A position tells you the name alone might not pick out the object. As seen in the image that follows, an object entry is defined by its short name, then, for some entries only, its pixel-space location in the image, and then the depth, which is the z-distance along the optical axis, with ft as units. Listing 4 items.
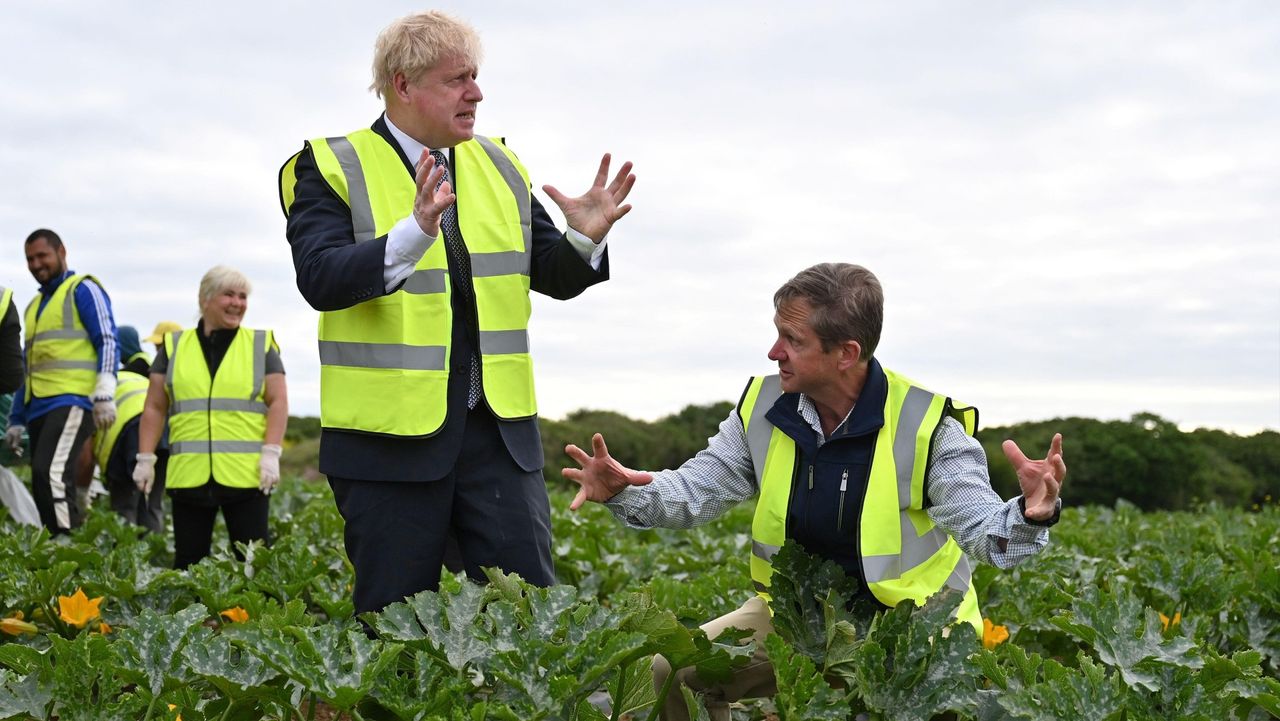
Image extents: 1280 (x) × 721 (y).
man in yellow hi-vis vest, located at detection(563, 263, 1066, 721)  11.55
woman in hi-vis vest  20.93
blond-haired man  11.80
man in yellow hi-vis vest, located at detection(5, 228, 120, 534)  26.68
